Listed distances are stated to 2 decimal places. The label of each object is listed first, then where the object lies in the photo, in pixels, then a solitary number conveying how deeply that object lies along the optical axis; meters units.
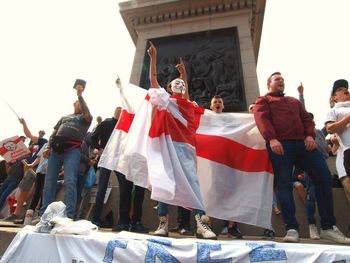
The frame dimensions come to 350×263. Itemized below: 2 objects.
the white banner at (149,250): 2.38
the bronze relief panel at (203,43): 8.46
